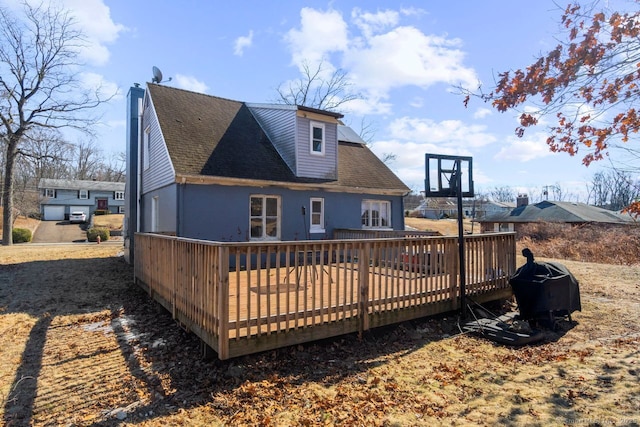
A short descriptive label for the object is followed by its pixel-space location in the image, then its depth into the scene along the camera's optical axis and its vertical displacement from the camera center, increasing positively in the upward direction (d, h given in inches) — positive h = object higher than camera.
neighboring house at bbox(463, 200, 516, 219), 2600.9 +107.3
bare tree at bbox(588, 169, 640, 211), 2497.5 +202.3
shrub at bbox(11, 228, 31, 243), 1090.4 -39.8
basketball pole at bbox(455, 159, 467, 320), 256.4 -32.7
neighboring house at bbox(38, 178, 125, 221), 1889.8 +133.2
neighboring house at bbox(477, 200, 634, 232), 1248.1 +14.1
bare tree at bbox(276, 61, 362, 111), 1100.5 +410.4
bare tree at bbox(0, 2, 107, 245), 941.2 +317.8
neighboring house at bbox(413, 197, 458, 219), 2632.6 +56.0
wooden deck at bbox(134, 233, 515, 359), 173.0 -43.0
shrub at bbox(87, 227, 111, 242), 1128.2 -39.2
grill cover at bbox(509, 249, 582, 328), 243.3 -48.9
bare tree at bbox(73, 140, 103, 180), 2278.3 +373.3
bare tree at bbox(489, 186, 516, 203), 3973.9 +289.2
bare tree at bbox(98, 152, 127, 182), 2464.9 +332.4
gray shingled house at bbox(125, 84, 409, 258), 417.1 +60.7
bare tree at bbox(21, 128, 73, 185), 989.7 +204.8
